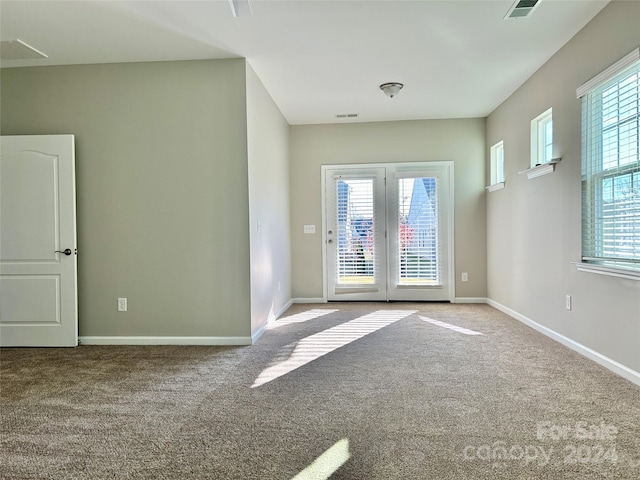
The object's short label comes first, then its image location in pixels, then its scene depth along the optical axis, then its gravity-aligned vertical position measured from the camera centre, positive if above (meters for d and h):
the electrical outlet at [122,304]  3.75 -0.62
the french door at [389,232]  5.75 +0.04
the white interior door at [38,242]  3.65 -0.02
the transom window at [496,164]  5.36 +0.93
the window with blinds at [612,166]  2.63 +0.47
